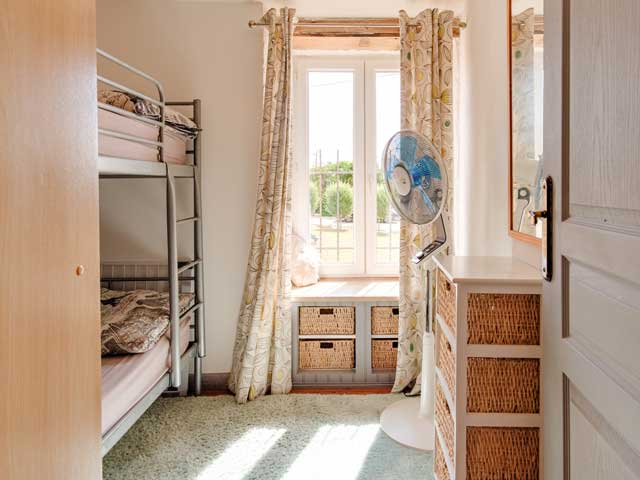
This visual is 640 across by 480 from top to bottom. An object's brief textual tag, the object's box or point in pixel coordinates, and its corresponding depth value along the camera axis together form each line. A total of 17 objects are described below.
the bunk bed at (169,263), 1.74
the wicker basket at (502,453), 1.34
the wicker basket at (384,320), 2.83
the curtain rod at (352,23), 2.74
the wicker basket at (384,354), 2.85
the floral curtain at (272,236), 2.66
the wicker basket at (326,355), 2.84
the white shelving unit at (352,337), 2.81
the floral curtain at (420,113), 2.66
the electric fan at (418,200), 1.98
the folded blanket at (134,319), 1.98
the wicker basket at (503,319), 1.34
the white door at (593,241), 0.71
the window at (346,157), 3.20
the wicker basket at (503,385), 1.34
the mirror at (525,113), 1.66
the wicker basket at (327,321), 2.82
